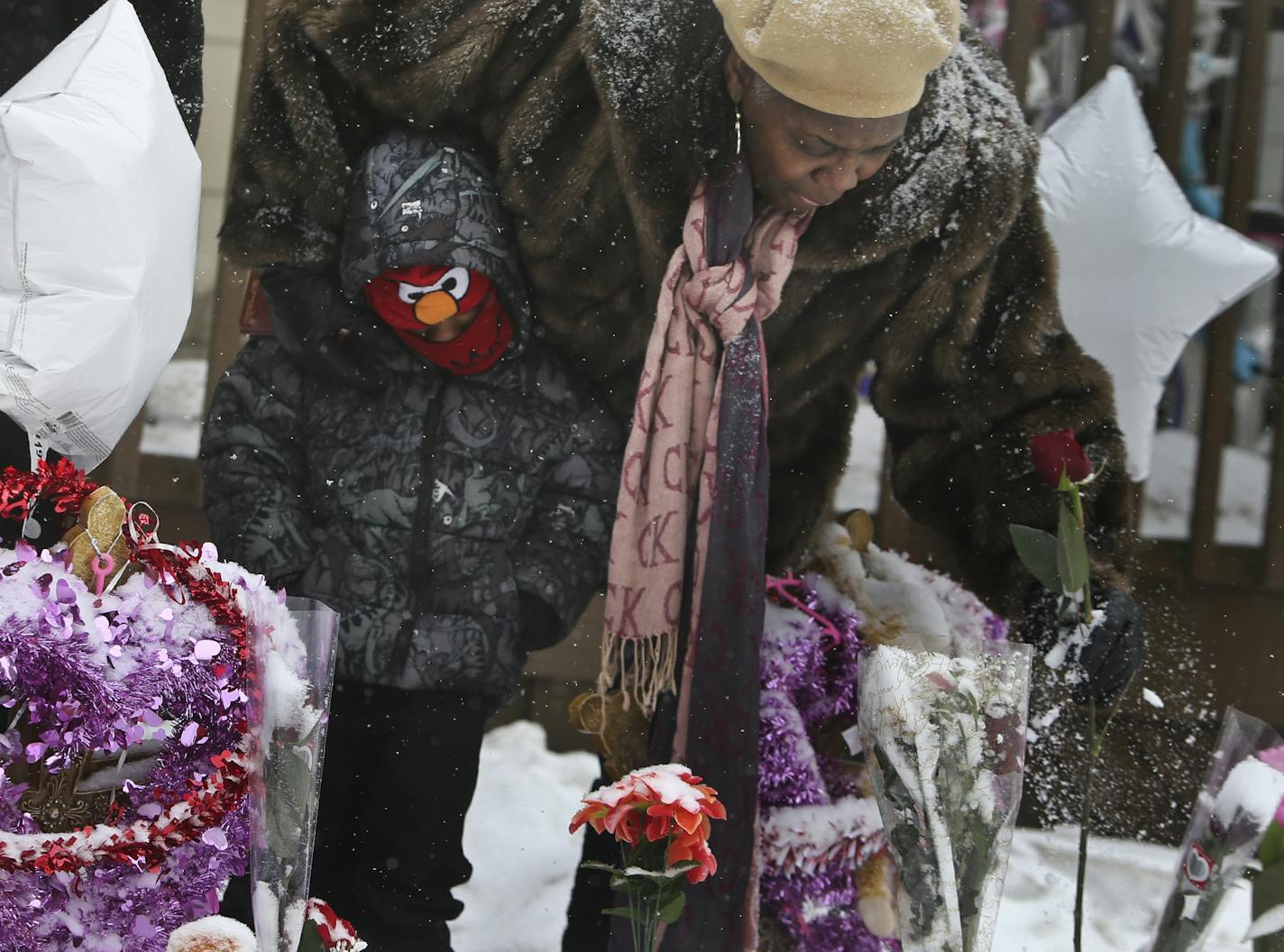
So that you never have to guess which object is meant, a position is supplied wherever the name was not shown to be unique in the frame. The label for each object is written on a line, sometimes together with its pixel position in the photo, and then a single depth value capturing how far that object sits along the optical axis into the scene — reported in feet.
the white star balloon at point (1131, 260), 18.02
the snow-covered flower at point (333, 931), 16.02
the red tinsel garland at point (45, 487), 15.77
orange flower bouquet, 15.98
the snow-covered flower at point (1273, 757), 16.12
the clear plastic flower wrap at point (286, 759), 15.78
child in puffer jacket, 17.10
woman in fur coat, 16.99
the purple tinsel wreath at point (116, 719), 15.58
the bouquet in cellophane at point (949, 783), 16.14
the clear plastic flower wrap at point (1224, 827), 16.06
